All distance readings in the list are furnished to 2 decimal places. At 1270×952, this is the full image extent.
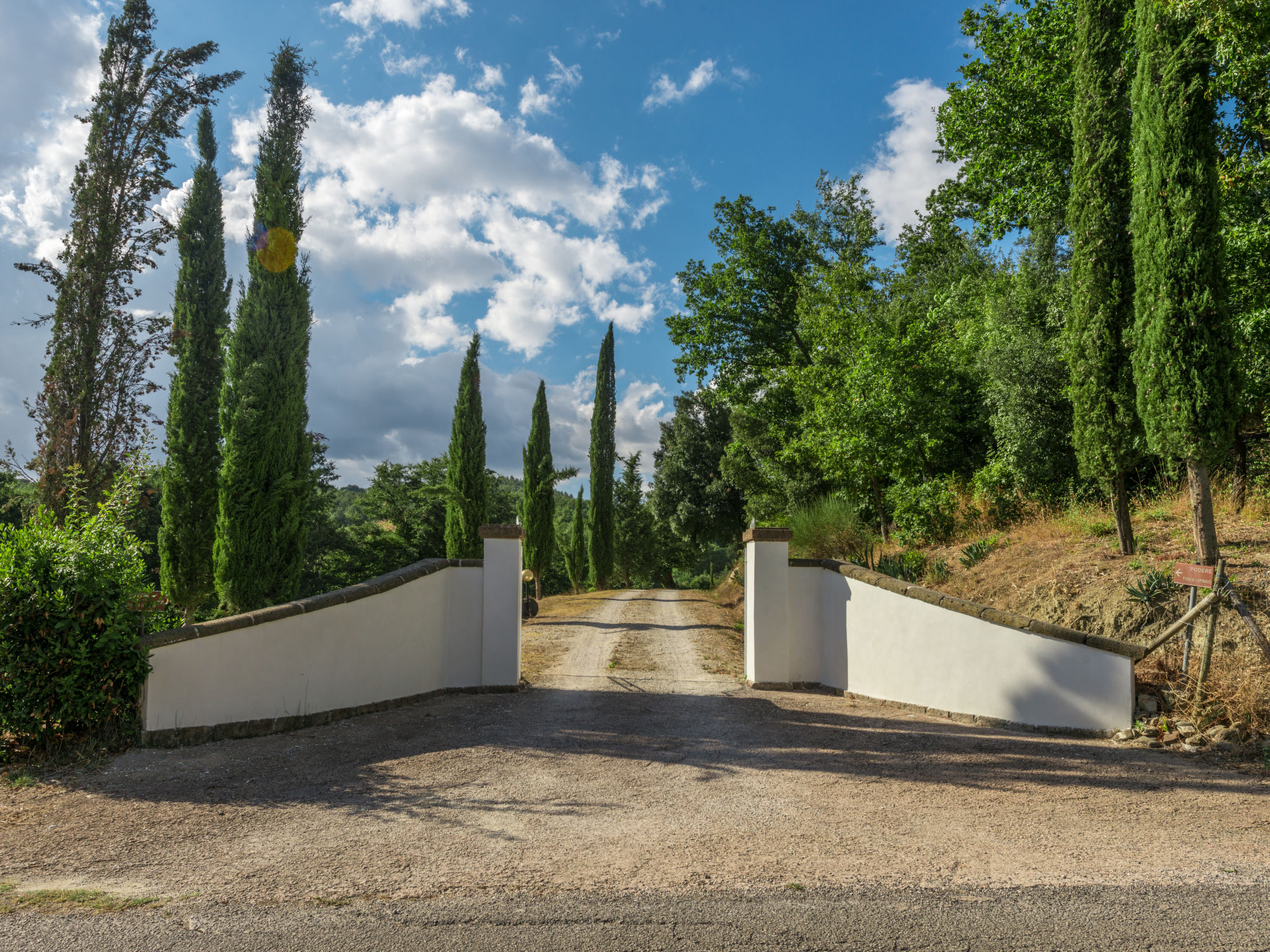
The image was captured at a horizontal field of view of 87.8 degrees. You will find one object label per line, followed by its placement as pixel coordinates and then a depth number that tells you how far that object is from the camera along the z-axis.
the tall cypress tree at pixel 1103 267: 8.03
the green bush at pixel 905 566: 9.48
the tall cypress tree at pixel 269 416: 8.68
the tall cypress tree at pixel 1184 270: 6.49
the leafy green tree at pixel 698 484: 28.19
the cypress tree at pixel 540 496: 22.23
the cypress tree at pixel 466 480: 17.16
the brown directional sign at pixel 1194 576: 5.77
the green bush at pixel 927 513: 11.84
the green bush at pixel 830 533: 12.48
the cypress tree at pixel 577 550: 30.98
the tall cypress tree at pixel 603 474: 28.09
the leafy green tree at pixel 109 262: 11.14
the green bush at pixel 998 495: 11.52
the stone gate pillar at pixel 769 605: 7.74
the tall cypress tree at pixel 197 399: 10.44
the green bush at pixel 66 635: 4.67
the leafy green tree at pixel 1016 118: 11.98
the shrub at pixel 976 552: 9.37
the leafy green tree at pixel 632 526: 39.91
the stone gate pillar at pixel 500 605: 7.54
